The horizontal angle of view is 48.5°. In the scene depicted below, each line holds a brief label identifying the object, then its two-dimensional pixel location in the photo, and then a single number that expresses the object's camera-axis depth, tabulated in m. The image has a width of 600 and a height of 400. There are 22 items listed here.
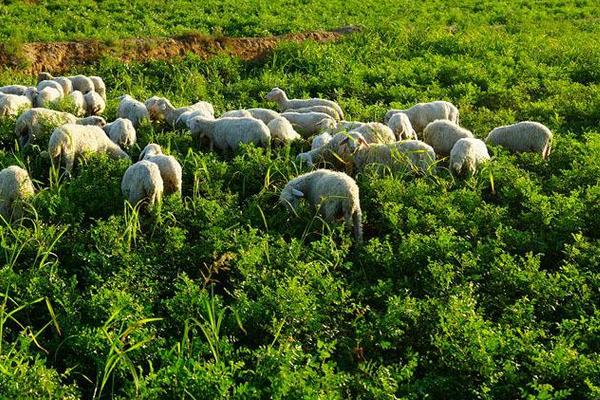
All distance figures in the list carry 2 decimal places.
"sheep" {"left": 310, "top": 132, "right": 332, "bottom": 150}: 8.72
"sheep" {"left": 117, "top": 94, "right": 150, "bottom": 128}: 10.00
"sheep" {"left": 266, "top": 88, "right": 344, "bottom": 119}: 10.78
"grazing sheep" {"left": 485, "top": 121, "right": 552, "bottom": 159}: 9.10
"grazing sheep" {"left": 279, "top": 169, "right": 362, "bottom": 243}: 6.97
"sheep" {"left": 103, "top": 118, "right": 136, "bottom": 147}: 8.89
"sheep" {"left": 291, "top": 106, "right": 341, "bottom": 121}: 10.42
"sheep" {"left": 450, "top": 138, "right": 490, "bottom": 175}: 8.16
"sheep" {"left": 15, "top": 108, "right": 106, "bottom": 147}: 8.66
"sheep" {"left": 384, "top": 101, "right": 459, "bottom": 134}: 10.05
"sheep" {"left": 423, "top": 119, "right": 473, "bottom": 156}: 8.98
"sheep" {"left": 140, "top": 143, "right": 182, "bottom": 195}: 7.41
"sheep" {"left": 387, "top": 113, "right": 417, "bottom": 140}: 9.22
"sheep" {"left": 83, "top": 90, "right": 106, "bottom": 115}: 10.46
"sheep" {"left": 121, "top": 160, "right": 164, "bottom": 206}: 7.05
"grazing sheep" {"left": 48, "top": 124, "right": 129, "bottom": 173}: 7.84
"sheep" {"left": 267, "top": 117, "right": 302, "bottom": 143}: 9.10
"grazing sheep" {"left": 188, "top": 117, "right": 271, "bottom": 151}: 8.80
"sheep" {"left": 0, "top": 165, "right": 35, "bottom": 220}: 6.86
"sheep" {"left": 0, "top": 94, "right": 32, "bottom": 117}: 9.61
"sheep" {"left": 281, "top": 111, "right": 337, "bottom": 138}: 9.75
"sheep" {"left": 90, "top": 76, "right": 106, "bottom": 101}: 11.89
